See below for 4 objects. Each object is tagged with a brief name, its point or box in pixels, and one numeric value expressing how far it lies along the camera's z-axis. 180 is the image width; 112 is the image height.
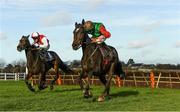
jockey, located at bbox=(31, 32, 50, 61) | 20.59
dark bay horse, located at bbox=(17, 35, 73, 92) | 19.90
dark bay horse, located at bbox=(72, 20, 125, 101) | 15.54
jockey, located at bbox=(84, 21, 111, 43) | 16.14
